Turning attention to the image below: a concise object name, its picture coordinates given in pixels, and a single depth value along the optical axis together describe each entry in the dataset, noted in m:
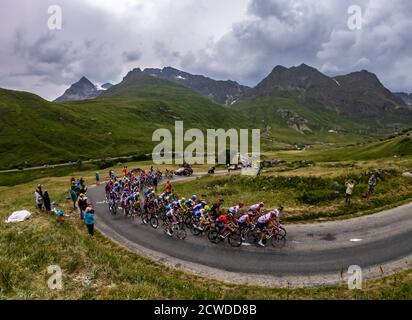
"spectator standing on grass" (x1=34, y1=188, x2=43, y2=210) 36.62
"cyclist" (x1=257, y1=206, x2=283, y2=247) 24.00
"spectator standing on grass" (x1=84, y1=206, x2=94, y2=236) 28.50
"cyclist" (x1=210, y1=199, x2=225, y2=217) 28.20
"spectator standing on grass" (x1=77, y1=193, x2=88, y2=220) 33.44
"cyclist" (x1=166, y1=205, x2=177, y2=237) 28.13
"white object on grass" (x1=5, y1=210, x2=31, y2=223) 30.36
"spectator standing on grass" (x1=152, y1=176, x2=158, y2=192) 55.44
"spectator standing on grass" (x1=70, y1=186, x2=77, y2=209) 39.72
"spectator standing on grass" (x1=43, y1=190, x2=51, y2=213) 35.38
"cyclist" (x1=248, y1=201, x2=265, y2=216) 25.61
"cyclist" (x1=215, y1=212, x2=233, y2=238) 25.19
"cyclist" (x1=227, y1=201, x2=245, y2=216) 25.62
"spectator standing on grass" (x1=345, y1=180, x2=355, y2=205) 31.45
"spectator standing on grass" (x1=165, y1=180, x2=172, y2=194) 40.54
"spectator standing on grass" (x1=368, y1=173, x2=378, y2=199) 33.53
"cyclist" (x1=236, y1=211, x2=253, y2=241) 24.84
